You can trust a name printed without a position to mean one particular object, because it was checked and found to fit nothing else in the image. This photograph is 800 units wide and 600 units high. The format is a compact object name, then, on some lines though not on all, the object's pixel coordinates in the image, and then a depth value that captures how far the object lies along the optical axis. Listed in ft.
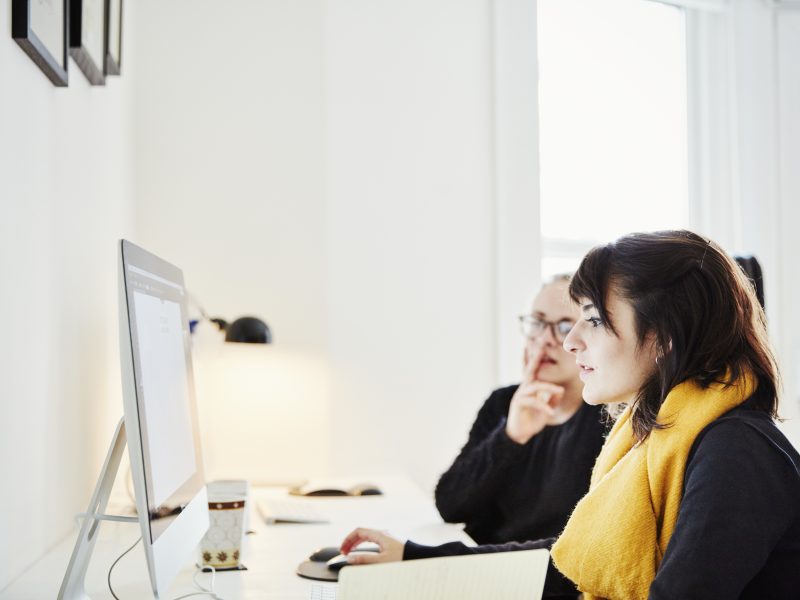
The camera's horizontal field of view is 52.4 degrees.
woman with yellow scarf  2.98
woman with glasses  5.63
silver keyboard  5.82
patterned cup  4.43
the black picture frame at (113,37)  6.00
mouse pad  4.35
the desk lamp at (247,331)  6.98
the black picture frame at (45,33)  3.95
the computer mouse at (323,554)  4.66
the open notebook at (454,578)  2.91
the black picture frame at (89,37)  4.98
